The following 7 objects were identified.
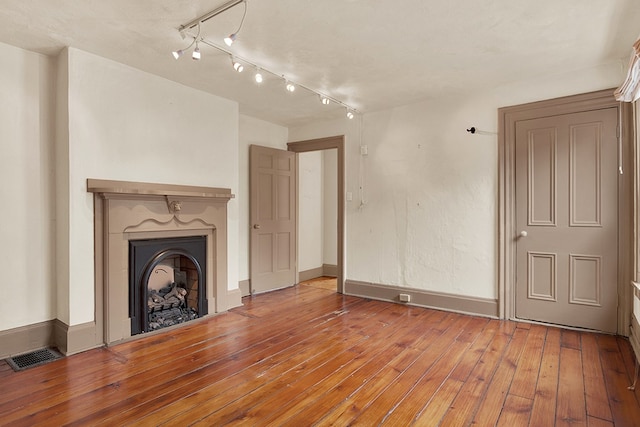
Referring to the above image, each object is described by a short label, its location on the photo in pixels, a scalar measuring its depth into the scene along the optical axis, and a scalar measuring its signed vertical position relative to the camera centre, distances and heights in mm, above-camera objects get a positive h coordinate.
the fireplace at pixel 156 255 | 3113 -420
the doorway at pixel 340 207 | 5051 +77
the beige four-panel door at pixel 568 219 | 3324 -83
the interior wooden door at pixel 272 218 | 5020 -78
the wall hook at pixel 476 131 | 3947 +912
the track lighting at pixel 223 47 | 2365 +1375
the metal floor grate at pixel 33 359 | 2678 -1151
